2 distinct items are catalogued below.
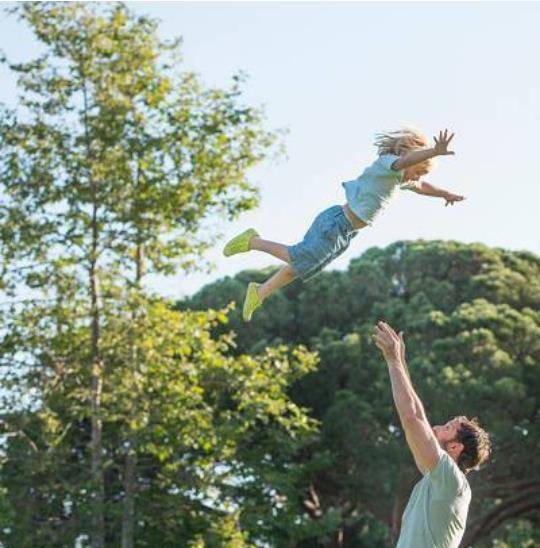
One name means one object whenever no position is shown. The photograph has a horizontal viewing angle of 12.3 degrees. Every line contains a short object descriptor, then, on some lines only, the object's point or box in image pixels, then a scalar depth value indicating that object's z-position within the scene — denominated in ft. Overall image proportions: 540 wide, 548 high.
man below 34.50
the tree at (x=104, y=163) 106.21
